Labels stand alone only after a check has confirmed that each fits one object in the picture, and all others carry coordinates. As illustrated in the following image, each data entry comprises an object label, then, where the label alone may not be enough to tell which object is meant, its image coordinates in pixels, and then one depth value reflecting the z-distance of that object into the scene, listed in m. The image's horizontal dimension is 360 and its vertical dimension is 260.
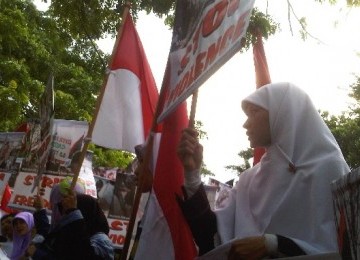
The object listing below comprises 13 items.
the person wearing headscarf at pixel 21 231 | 5.68
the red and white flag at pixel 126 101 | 4.32
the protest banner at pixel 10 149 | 7.22
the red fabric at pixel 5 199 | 7.90
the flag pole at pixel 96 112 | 3.98
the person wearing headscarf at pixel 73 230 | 3.48
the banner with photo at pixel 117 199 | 6.40
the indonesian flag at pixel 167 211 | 3.05
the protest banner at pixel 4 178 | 7.12
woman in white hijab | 2.02
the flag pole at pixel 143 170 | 3.14
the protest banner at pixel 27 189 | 5.98
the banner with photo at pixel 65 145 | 6.16
